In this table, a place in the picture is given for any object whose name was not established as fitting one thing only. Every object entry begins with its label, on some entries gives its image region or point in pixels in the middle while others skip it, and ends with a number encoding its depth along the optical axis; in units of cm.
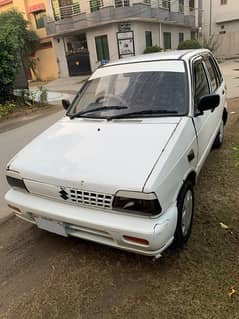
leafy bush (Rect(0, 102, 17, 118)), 963
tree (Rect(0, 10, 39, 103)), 975
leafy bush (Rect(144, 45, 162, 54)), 2123
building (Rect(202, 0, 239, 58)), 2814
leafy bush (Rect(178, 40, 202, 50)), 2204
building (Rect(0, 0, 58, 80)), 2606
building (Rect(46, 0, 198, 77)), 2153
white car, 222
